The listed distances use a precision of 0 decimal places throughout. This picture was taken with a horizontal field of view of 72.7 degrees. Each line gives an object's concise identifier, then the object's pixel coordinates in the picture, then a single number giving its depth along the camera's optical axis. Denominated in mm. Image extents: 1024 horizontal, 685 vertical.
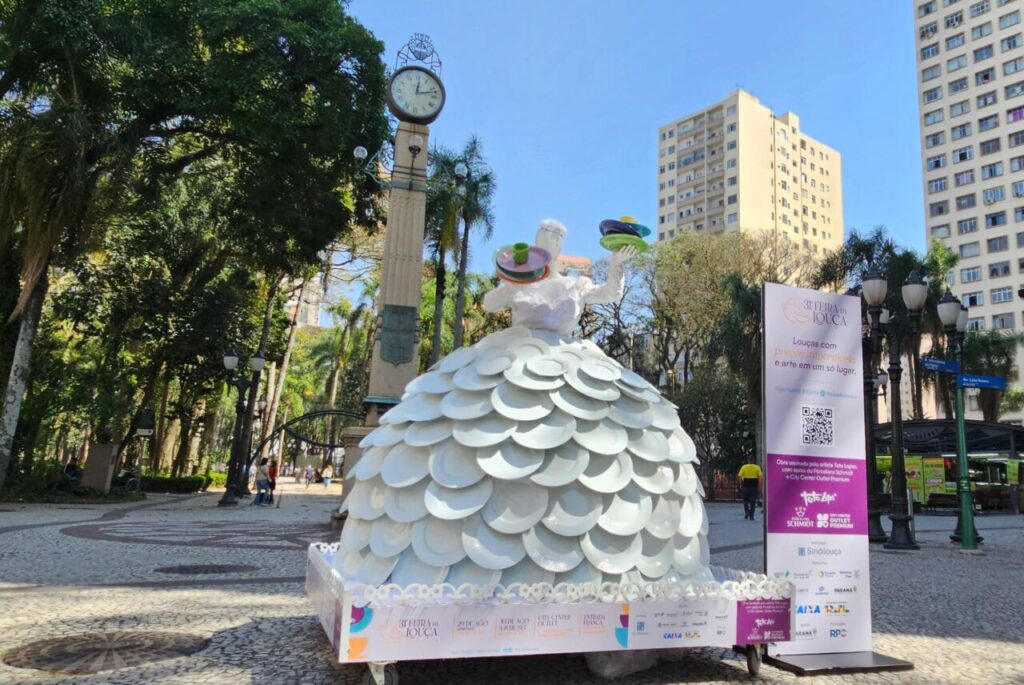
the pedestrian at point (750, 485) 18078
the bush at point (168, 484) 26703
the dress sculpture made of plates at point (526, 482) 3369
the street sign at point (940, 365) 11031
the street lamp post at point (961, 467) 11609
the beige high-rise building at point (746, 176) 71812
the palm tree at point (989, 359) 31858
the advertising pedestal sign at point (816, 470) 4078
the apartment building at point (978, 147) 57250
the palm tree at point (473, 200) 23531
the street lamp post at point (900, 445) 11383
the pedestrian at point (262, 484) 20391
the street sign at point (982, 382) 10742
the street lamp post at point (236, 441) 19531
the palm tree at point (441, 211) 22922
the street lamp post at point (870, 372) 11641
